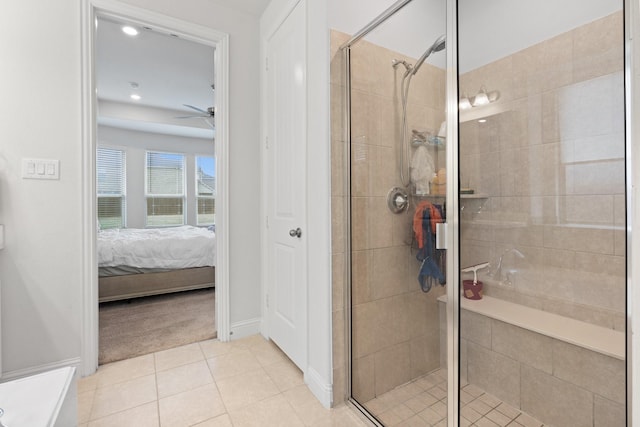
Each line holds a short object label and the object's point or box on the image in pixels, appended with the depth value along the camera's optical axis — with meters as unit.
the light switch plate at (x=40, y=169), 1.82
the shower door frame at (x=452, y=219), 1.22
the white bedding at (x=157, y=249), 3.35
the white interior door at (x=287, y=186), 1.91
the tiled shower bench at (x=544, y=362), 1.25
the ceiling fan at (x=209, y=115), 4.06
